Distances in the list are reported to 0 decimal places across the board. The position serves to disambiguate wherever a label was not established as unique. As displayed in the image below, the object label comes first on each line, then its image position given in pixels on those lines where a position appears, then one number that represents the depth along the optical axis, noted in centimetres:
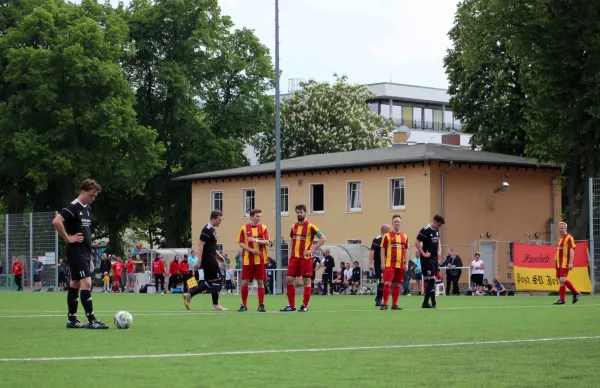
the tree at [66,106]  6234
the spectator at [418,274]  4612
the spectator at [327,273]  4584
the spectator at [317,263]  4377
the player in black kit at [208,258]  2284
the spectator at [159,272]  5272
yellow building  5566
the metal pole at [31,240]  5322
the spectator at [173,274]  5172
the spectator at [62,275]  5288
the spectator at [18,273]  5291
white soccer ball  1584
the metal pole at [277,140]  4703
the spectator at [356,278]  4716
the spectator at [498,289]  4362
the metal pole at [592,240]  3819
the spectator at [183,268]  4987
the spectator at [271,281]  4678
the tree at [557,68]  4597
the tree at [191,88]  7112
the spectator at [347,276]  4778
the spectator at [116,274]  5519
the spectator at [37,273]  5187
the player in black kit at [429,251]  2395
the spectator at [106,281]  5466
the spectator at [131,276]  5556
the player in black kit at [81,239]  1544
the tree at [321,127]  8381
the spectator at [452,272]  4459
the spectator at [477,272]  4450
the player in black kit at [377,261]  2738
